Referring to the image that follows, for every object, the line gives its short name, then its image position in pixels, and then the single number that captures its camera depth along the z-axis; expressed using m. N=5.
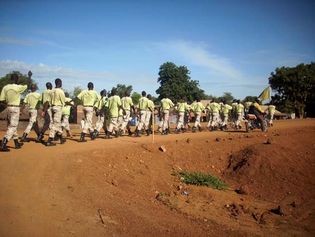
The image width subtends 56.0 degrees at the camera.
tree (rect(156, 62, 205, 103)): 43.00
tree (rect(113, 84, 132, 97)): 57.89
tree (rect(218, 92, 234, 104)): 88.32
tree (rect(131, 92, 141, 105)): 48.33
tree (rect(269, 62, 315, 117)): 41.81
